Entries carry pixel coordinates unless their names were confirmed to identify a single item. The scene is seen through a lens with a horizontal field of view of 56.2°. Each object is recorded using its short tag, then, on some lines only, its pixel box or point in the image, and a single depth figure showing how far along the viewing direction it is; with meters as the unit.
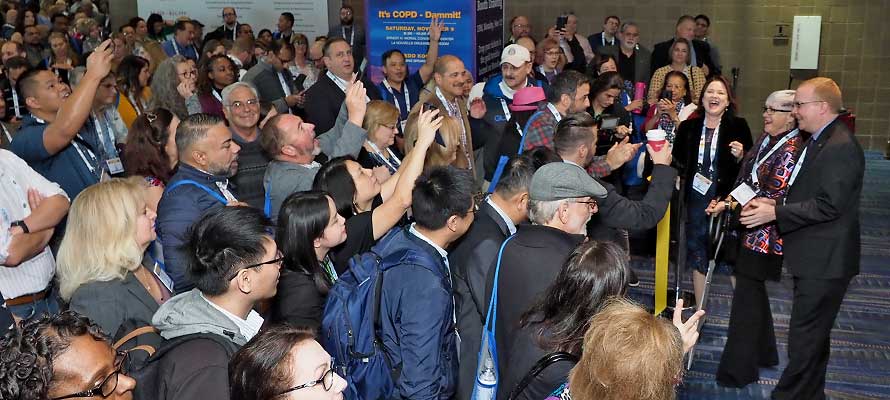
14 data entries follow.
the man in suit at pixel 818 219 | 4.02
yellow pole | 5.43
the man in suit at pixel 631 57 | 9.60
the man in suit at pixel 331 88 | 6.46
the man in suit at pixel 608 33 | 10.59
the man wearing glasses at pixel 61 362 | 1.90
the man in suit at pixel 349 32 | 11.44
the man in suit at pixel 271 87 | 7.32
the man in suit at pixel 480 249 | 3.21
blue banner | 7.66
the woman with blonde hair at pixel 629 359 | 1.89
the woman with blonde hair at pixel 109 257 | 2.82
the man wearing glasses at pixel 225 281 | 2.36
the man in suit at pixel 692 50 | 9.40
